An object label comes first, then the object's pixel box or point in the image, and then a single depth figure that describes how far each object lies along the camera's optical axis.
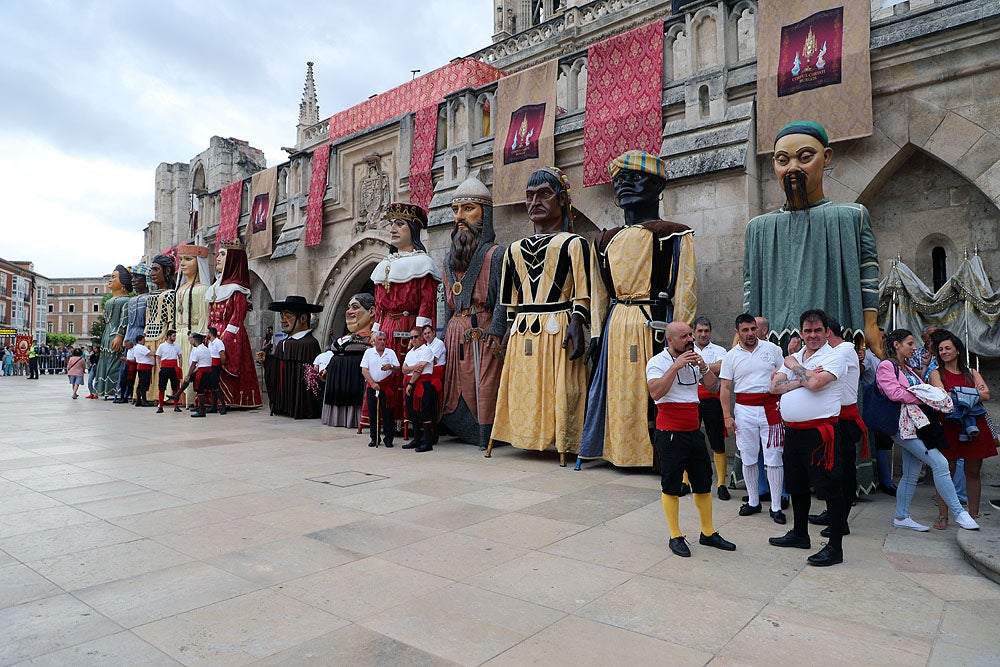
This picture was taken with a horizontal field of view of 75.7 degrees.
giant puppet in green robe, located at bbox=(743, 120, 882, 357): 4.66
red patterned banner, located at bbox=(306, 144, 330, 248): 11.44
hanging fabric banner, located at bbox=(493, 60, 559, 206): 7.87
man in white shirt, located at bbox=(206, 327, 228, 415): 10.51
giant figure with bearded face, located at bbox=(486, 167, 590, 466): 6.16
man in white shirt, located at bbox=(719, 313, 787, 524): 4.29
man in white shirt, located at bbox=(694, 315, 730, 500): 4.91
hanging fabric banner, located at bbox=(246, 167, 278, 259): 12.70
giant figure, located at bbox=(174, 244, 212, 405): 11.68
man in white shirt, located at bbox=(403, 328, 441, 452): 6.92
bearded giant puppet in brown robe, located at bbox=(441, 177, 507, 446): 6.95
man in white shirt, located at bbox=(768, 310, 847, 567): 3.43
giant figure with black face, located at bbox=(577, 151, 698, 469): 5.55
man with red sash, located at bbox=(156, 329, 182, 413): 11.09
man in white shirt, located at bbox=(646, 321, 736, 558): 3.47
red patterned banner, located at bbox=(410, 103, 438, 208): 9.57
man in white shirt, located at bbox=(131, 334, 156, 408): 11.90
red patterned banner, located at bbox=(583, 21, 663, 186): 6.91
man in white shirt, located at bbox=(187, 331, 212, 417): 10.30
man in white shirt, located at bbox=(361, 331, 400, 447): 7.14
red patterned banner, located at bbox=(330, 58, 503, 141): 11.59
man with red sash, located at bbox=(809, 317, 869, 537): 3.56
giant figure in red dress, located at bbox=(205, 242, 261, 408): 11.02
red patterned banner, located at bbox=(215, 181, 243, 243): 13.55
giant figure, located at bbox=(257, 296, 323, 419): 9.95
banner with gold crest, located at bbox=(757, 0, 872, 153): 5.64
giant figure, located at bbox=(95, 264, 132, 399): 13.38
